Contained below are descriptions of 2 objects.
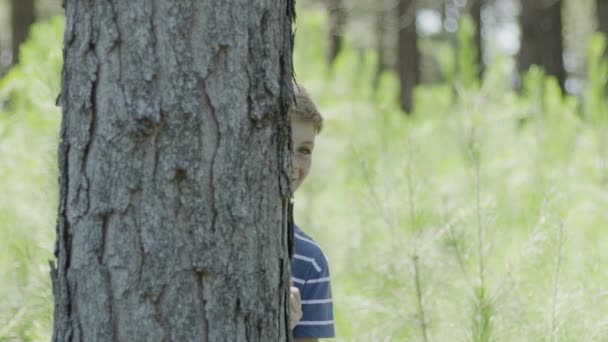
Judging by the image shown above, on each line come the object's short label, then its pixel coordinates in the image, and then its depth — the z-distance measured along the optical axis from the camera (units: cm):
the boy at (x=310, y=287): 412
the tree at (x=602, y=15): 1540
